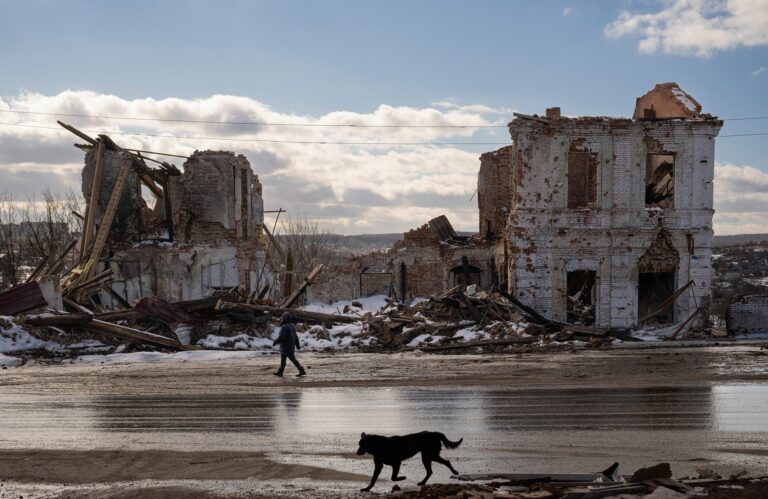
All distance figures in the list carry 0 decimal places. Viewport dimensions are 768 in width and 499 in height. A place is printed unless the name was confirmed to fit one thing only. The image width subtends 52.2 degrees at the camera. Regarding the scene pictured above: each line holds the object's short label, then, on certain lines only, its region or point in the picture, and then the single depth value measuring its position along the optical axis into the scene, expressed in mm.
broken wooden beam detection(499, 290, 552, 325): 25522
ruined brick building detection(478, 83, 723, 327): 27688
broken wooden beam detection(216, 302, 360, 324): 25750
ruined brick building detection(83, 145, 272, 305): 31500
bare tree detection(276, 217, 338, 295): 62534
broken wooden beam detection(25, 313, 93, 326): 22594
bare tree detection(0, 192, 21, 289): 41694
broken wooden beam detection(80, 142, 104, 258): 29797
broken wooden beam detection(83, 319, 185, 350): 22219
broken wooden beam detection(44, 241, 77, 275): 29062
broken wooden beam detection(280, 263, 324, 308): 28875
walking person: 17656
